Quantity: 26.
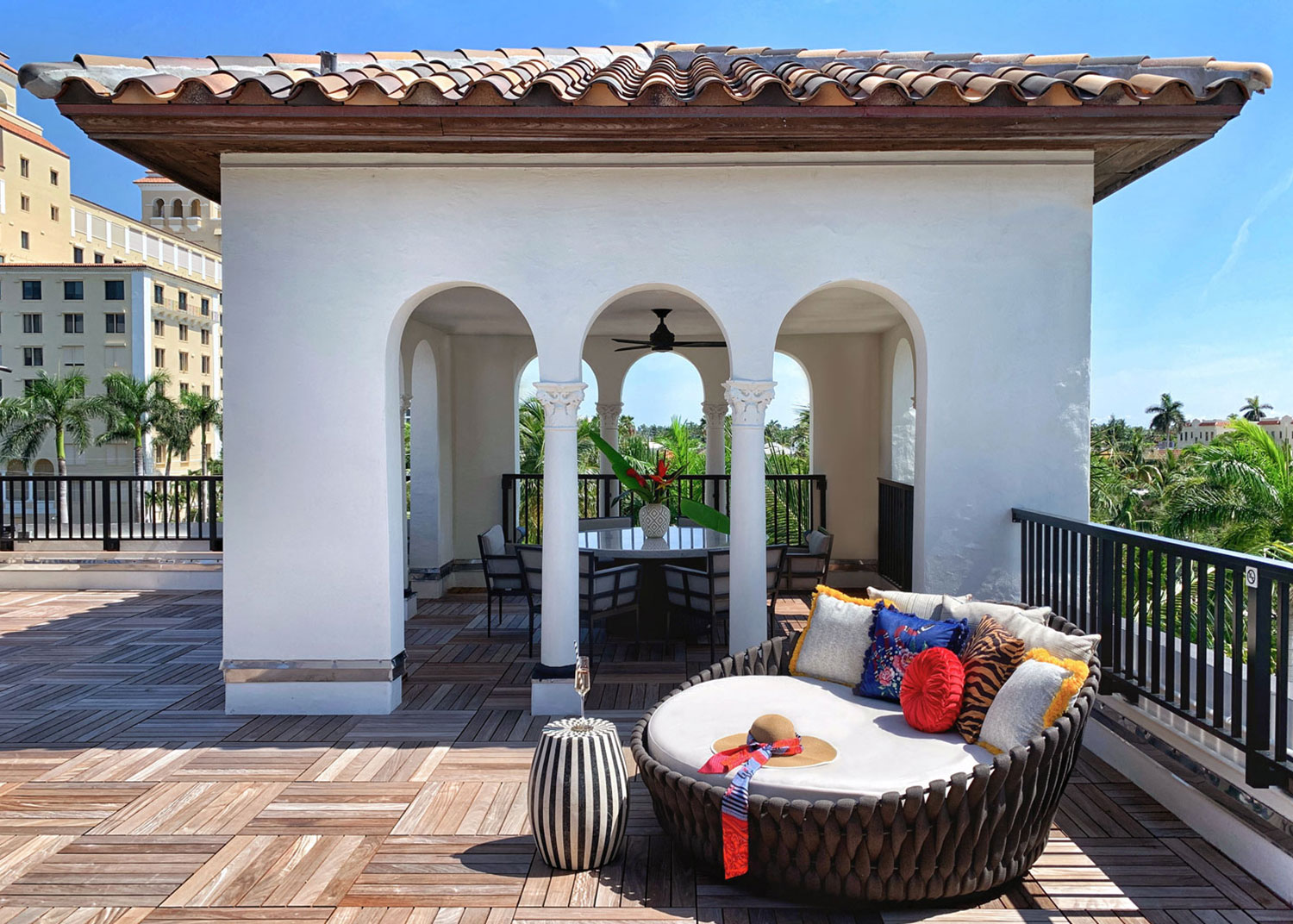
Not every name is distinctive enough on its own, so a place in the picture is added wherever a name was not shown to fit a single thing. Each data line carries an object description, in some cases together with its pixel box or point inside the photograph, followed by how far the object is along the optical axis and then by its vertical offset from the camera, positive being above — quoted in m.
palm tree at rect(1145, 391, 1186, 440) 79.12 +2.34
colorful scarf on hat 2.80 -1.27
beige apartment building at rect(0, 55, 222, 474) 43.31 +7.51
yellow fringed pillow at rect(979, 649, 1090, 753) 2.97 -0.92
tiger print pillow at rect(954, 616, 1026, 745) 3.22 -0.89
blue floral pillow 3.59 -0.87
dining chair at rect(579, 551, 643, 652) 5.66 -1.01
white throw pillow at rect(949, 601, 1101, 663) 3.24 -0.77
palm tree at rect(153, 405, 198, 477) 36.31 +0.52
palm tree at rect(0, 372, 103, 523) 28.62 +0.88
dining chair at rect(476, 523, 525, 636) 6.50 -1.04
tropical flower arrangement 6.51 -0.37
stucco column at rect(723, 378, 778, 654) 4.88 -0.57
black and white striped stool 3.05 -1.29
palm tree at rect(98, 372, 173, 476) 34.44 +1.35
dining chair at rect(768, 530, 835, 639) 6.62 -1.01
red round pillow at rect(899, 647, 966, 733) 3.29 -0.98
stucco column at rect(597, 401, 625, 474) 9.79 +0.26
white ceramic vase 7.11 -0.66
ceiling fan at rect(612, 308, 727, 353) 7.61 +0.93
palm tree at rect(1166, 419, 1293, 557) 10.44 -0.69
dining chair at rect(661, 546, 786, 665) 5.75 -0.99
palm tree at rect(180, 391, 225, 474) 36.59 +1.35
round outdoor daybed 2.70 -1.27
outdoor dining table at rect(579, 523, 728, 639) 6.40 -0.86
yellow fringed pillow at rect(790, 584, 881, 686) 3.87 -0.93
